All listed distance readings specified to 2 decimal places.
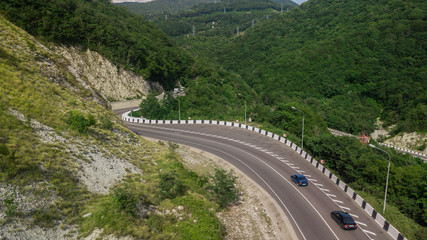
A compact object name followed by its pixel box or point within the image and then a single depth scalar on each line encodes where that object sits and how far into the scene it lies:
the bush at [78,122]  23.48
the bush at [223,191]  24.86
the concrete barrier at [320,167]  21.73
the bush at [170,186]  21.86
